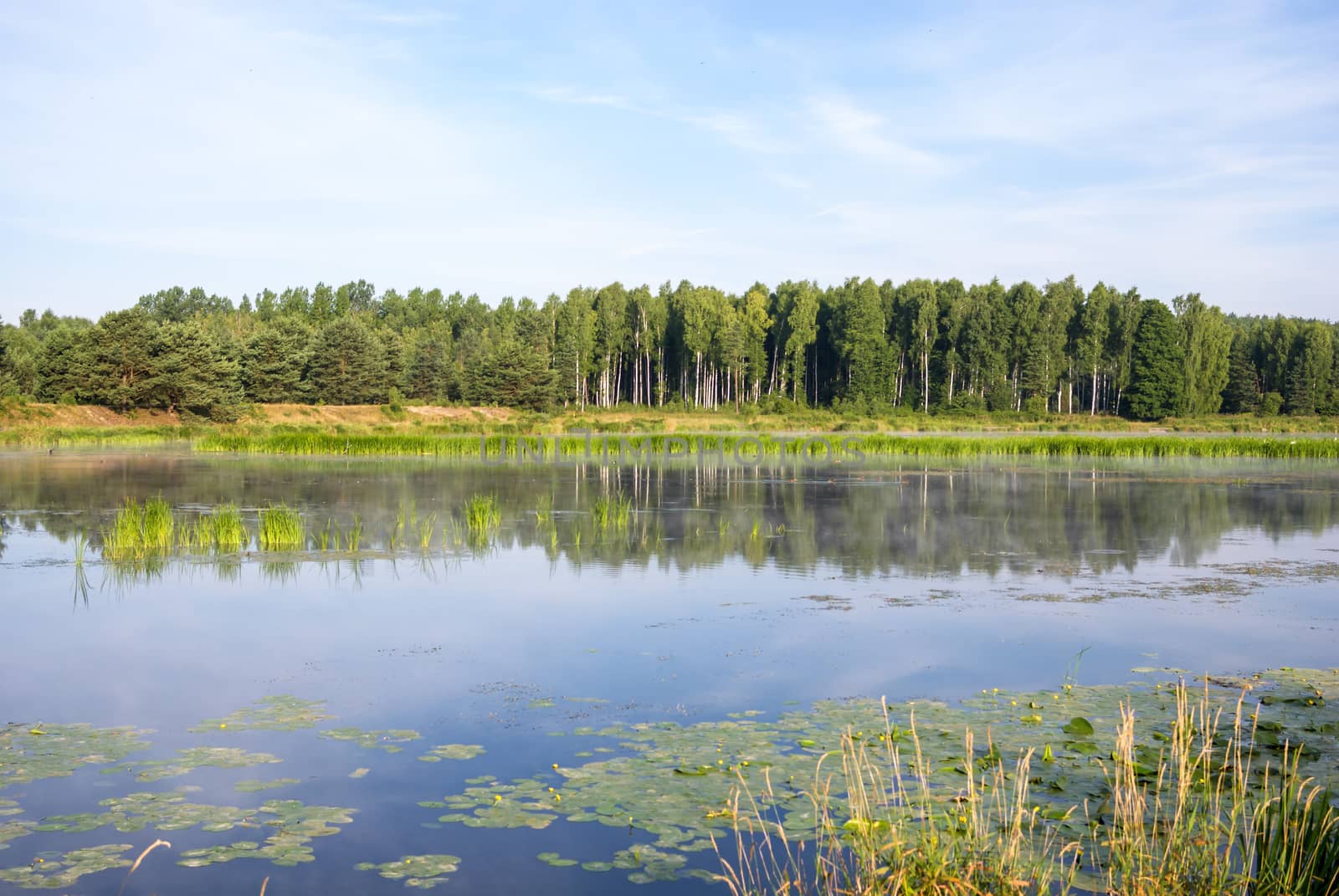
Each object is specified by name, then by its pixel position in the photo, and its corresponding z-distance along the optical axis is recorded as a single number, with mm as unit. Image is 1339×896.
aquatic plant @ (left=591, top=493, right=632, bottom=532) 19562
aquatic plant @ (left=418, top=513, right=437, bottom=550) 16922
